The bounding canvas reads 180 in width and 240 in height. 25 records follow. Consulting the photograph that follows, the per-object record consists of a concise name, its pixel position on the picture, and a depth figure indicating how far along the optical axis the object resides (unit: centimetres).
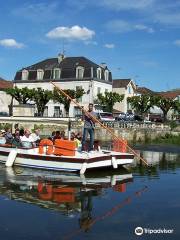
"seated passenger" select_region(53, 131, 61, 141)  1880
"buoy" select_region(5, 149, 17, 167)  1880
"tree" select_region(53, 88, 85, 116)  5503
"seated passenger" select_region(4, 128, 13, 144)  2047
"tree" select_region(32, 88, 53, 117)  5475
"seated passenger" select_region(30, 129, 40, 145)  2001
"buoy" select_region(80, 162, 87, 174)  1675
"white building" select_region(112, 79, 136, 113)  7275
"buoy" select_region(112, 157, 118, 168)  1745
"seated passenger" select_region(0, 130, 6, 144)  2055
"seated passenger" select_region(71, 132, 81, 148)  1924
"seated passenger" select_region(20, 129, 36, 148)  1931
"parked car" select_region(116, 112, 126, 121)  5566
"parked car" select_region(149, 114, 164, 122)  6869
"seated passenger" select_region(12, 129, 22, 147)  1934
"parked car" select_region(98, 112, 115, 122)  4911
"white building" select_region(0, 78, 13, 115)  6416
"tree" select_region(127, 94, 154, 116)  6184
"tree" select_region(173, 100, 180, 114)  6494
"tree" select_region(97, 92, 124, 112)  6044
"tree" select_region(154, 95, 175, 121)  6310
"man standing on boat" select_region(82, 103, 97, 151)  1786
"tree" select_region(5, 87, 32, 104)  5484
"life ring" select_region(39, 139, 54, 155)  1784
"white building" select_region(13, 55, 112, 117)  6378
